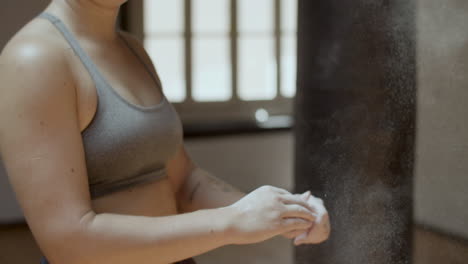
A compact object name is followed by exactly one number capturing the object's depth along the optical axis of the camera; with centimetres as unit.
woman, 155
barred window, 707
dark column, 178
